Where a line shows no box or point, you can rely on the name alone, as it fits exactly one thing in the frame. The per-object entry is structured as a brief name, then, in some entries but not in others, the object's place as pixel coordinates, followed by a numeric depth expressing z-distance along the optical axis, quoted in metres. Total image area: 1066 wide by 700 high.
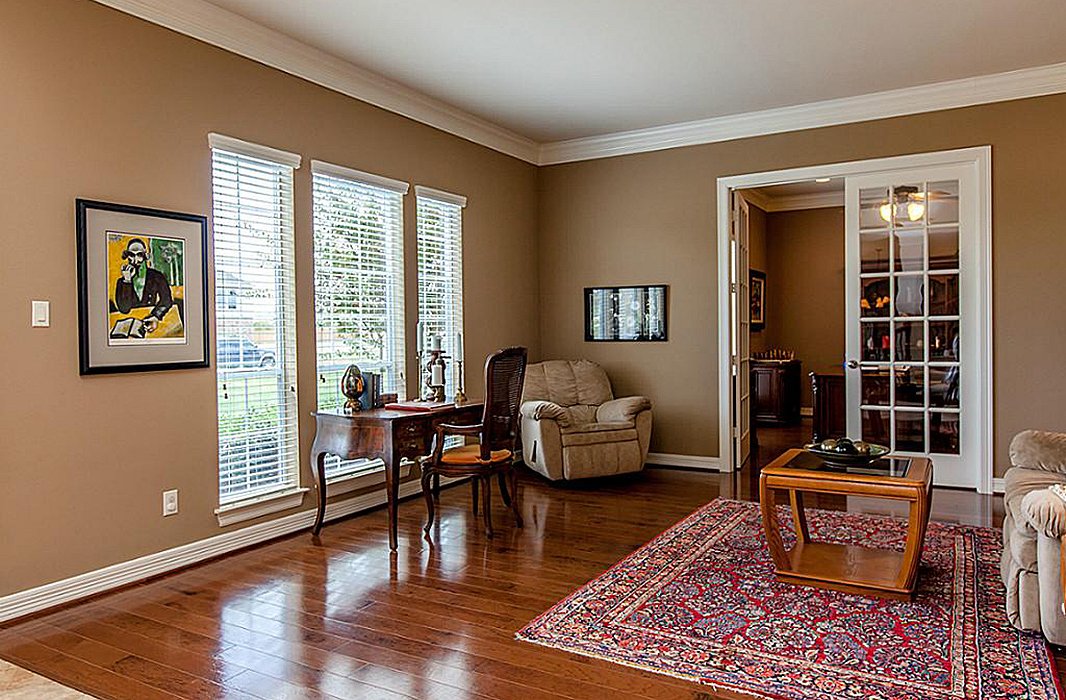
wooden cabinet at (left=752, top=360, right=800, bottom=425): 9.57
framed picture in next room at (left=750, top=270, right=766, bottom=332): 9.98
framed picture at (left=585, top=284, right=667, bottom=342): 6.82
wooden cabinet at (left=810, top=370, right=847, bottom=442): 7.11
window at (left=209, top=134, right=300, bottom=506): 4.28
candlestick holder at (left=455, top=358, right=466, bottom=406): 6.13
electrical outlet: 3.96
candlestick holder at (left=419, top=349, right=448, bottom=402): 4.99
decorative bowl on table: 3.69
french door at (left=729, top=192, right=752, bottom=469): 6.59
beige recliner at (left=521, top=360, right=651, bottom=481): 5.88
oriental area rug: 2.63
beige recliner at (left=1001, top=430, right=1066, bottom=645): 2.73
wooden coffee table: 3.34
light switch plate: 3.39
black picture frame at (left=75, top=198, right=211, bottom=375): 3.57
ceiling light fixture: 5.75
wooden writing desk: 4.36
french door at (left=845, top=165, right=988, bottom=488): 5.61
